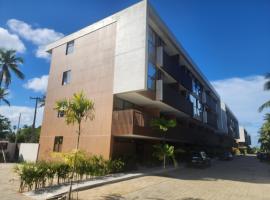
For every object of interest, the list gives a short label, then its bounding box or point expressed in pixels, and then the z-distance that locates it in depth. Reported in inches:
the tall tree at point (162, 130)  717.9
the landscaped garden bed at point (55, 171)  406.9
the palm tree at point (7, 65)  1419.8
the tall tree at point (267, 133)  1694.5
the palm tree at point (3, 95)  1514.5
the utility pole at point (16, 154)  1095.7
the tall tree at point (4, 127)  1660.9
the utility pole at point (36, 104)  1645.9
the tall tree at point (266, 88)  1186.6
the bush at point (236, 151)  2871.6
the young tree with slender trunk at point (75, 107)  409.7
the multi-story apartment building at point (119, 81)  685.3
